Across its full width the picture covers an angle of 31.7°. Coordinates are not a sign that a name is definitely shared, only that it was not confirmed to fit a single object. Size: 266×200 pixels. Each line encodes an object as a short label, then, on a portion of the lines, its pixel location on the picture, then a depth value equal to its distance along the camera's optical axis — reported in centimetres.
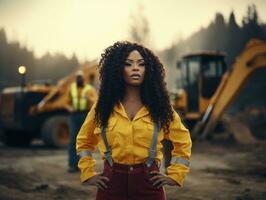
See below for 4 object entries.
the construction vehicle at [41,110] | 1429
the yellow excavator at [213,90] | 1341
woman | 263
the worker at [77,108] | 824
